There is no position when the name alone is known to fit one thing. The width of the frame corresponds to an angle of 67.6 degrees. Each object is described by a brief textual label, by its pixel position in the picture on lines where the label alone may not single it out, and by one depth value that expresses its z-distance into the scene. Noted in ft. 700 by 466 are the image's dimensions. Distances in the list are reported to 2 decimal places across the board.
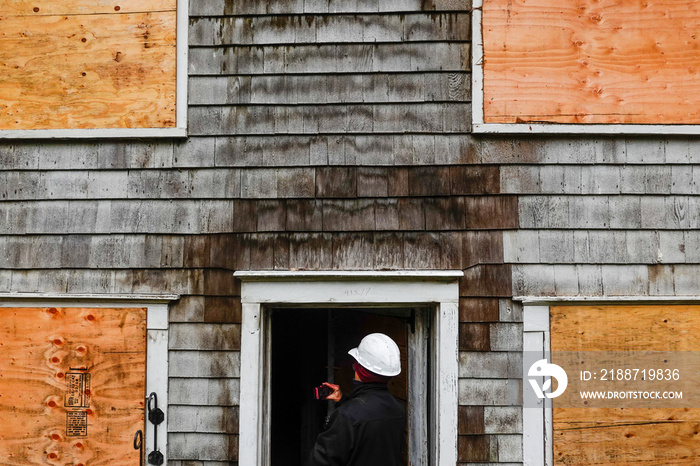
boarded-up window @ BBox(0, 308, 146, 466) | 11.06
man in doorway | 8.65
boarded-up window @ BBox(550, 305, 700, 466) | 10.80
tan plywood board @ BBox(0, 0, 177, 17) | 11.55
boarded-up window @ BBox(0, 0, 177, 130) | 11.46
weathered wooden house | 10.95
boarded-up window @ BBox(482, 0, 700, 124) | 11.18
